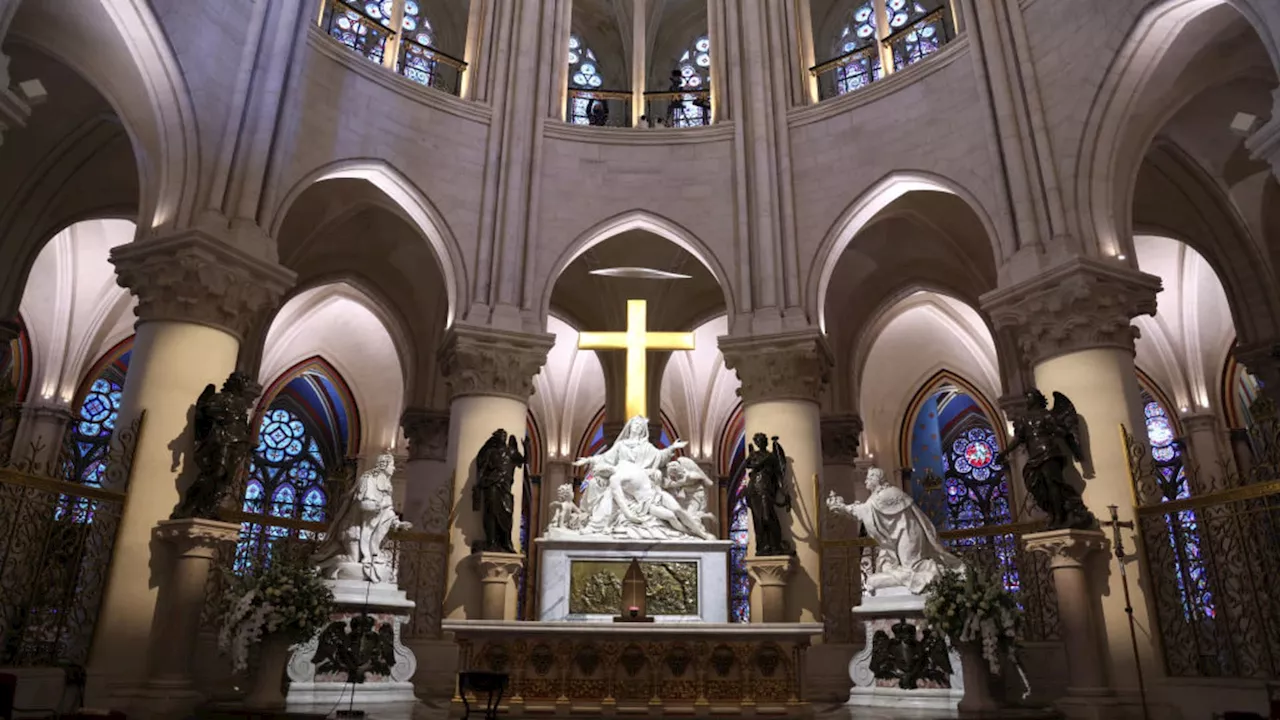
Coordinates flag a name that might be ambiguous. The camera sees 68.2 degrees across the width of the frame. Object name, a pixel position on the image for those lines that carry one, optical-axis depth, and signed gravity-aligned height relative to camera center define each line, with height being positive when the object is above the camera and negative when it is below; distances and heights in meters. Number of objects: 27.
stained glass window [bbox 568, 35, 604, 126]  20.30 +12.68
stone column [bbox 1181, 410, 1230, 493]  18.36 +4.77
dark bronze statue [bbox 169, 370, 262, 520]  9.67 +2.32
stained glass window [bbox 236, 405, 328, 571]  22.48 +4.91
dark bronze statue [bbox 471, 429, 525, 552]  12.38 +2.30
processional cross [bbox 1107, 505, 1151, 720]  9.09 +1.05
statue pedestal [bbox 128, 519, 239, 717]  9.20 +0.72
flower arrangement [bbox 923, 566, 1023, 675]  8.60 +0.66
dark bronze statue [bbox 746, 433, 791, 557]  12.31 +2.32
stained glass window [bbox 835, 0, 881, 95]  15.51 +9.80
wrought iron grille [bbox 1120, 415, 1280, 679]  8.47 +1.22
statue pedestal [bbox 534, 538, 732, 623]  10.57 +1.16
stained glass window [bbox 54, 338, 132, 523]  19.58 +5.39
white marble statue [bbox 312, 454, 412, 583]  10.03 +1.52
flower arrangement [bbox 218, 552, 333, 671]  8.45 +0.63
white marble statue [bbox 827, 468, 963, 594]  10.27 +1.59
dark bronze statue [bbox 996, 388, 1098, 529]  9.90 +2.40
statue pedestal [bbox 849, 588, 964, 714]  9.48 +0.25
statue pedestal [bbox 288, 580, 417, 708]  9.27 +0.26
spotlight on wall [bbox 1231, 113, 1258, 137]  11.88 +6.86
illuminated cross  13.00 +4.53
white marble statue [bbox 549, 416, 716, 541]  10.96 +2.10
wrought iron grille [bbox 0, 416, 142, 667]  8.34 +1.12
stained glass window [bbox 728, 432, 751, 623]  21.88 +3.37
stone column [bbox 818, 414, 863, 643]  12.77 +1.43
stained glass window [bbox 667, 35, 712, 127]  16.59 +10.67
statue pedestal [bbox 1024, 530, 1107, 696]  9.61 +0.88
